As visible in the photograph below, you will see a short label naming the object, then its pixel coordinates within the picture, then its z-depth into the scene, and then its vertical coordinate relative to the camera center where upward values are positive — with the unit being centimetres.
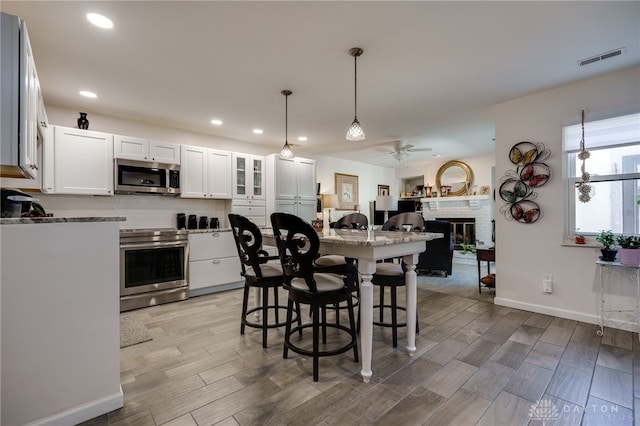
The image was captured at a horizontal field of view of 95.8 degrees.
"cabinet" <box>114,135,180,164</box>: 371 +87
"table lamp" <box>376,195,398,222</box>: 715 +26
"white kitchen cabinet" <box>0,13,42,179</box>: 148 +63
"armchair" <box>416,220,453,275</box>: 475 -67
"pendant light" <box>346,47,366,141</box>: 261 +76
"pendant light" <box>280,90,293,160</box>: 321 +132
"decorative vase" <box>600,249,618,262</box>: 270 -40
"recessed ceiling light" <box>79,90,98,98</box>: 313 +133
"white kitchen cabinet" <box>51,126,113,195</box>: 330 +63
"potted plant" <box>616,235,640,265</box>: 254 -34
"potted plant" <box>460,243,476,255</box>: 470 -57
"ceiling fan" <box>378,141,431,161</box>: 530 +120
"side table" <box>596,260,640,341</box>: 262 -67
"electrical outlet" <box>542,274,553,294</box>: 317 -77
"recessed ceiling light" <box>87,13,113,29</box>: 196 +135
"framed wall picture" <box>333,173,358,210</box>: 680 +56
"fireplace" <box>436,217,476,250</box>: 693 -41
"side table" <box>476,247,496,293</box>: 396 -64
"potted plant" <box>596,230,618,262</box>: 270 -33
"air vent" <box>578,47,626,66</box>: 243 +135
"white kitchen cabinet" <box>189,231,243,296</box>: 396 -70
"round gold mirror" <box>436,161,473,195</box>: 698 +92
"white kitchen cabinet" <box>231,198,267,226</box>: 475 +8
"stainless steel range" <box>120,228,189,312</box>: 344 -67
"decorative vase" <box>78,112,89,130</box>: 356 +114
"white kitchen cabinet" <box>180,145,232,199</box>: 421 +62
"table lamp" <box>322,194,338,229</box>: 604 +26
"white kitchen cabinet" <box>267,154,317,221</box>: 501 +50
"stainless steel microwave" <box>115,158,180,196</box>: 371 +49
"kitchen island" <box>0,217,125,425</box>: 137 -54
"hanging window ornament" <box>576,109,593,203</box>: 296 +32
